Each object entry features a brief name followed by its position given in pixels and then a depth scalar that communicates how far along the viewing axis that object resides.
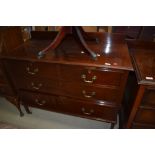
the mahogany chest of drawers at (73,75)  0.95
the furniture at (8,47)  1.16
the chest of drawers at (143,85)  0.84
